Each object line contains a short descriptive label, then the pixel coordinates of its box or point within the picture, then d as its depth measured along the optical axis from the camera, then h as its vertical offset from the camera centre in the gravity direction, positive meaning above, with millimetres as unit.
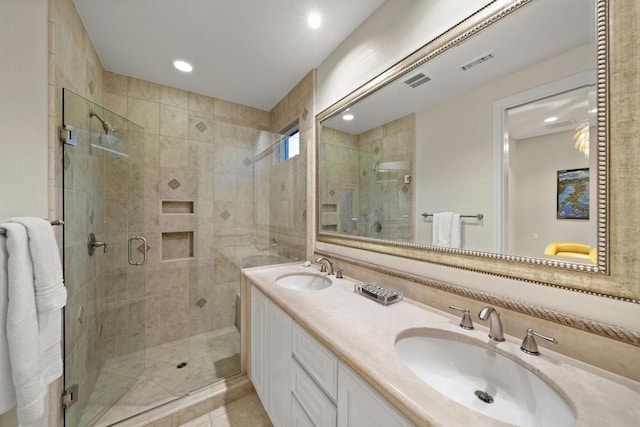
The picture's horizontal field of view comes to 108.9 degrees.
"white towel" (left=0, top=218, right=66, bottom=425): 810 -393
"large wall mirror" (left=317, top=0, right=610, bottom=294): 681 +277
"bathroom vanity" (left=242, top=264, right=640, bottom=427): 531 -453
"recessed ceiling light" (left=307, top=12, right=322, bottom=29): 1454 +1251
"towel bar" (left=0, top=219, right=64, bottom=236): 1132 -57
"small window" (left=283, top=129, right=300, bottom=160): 2180 +624
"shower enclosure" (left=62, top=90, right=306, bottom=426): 1544 -314
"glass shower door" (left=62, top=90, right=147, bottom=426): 1336 -339
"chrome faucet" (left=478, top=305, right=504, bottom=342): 770 -391
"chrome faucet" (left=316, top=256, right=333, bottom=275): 1665 -399
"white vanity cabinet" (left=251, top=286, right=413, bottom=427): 662 -658
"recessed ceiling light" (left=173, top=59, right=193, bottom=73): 1913 +1243
